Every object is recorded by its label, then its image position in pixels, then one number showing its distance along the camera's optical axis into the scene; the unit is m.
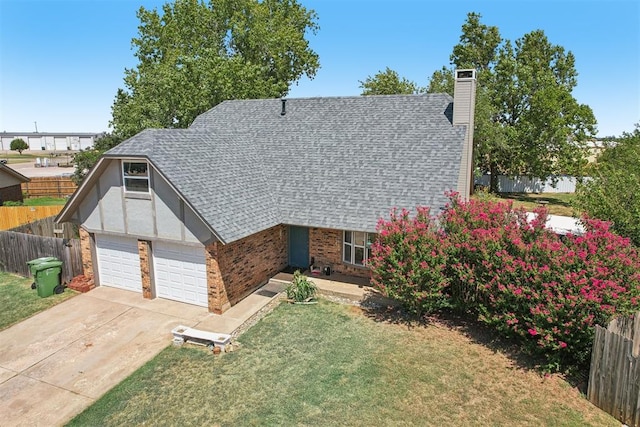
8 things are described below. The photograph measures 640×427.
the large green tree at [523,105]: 35.53
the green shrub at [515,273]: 9.72
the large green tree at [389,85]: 40.69
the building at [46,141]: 121.15
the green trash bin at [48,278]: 15.32
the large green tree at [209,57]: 29.27
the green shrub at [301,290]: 14.60
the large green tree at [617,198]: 14.59
